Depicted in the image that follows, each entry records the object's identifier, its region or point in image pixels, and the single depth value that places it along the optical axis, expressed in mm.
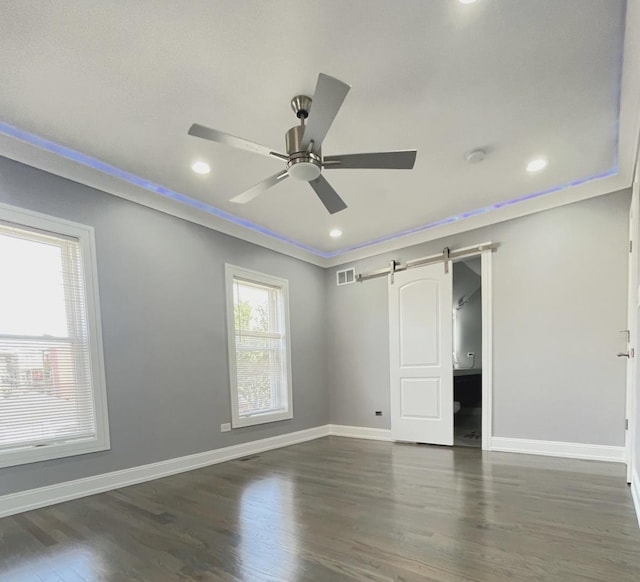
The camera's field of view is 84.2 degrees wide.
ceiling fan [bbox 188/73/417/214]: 1893
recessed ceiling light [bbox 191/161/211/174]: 3019
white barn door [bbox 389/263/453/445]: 4379
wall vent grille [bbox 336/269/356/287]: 5375
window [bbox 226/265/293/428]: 4215
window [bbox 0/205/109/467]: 2594
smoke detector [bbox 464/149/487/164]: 2895
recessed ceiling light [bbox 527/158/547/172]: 3077
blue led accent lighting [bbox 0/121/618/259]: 2713
